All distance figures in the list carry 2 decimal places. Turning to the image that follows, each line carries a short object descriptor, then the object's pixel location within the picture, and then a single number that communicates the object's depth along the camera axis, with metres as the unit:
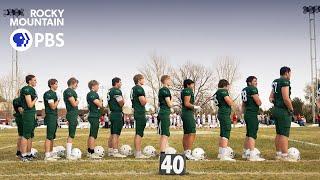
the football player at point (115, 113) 13.91
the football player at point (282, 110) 12.42
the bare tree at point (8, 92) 74.05
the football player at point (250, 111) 12.91
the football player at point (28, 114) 13.09
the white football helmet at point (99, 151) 13.64
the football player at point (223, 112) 12.88
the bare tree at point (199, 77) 72.19
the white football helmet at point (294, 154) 12.32
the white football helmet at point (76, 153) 13.14
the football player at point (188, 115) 13.13
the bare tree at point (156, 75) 66.12
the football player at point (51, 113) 13.20
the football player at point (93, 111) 13.87
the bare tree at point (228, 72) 68.81
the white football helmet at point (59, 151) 14.18
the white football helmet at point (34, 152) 14.26
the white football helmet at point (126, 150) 14.22
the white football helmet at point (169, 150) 12.82
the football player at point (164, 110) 13.01
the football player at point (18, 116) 14.30
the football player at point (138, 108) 13.47
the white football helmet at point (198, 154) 12.80
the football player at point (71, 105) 13.41
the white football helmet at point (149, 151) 13.82
